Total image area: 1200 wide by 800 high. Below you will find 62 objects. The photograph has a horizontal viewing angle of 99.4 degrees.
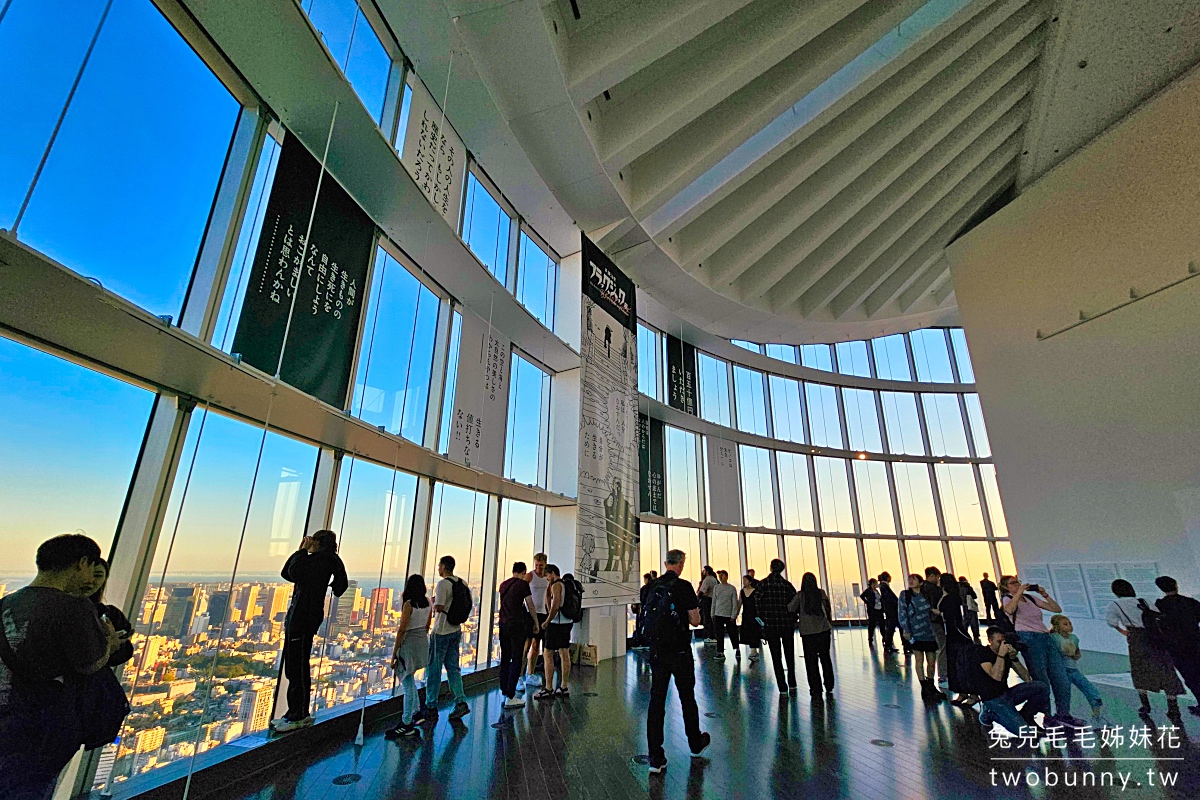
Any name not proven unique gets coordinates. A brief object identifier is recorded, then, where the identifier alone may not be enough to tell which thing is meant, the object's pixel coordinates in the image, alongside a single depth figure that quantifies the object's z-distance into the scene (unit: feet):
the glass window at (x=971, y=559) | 43.65
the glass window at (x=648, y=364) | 34.81
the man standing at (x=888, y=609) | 26.42
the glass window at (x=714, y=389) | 39.63
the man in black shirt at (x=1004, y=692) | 11.13
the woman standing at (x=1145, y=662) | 12.22
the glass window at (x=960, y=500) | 44.39
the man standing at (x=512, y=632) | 14.28
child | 12.50
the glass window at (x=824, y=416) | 45.50
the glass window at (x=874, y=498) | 43.75
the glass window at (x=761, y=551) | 38.60
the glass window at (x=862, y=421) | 46.24
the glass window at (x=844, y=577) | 41.39
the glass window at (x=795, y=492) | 41.68
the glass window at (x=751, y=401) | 42.32
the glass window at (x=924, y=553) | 43.39
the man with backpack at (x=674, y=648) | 10.05
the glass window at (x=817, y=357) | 47.80
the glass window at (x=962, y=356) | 48.57
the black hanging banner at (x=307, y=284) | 11.10
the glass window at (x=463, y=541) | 17.20
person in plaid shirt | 16.51
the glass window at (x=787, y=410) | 44.19
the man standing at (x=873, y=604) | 30.53
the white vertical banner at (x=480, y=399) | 18.79
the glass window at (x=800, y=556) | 40.06
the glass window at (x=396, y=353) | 15.14
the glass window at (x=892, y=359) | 49.11
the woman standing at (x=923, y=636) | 16.08
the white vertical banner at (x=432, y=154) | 16.25
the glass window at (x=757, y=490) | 39.90
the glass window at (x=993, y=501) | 44.27
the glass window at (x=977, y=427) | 46.41
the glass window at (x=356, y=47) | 13.37
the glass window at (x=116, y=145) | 7.34
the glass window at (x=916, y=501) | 44.14
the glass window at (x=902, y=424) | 46.62
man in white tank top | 16.26
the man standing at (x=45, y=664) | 4.68
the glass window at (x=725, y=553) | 36.65
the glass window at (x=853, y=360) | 48.70
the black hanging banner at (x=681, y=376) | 36.58
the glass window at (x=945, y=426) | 46.93
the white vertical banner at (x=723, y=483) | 37.60
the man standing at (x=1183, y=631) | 11.67
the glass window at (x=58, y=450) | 7.33
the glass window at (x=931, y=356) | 49.08
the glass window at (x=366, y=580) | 12.85
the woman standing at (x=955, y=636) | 13.05
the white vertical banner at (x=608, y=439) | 23.90
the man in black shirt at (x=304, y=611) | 10.84
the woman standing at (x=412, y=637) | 12.14
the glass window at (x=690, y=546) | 34.42
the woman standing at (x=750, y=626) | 22.12
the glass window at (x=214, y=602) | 8.75
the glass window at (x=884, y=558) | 42.63
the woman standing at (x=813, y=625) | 15.66
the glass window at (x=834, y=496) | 42.78
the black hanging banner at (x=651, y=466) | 32.92
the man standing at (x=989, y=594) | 31.17
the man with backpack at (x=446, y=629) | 12.62
